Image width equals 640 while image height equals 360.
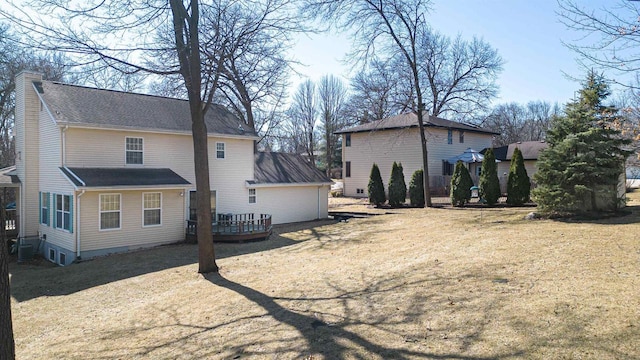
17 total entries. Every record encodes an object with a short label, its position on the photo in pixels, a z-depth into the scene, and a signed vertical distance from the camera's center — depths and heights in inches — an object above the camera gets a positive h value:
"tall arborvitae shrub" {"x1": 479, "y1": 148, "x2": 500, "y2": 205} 835.4 +7.0
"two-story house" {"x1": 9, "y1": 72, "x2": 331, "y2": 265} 569.3 +40.4
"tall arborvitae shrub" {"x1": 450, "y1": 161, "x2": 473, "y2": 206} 872.3 -1.8
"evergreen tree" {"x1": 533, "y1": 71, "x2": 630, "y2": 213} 490.0 +26.7
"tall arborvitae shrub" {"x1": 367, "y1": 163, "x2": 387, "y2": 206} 997.2 -0.4
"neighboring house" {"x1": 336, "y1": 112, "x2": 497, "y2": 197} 1183.6 +128.4
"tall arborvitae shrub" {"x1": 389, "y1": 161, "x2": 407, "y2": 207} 962.1 -1.0
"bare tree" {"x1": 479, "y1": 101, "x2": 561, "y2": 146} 2261.8 +385.4
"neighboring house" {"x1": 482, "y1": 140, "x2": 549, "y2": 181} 1167.3 +92.4
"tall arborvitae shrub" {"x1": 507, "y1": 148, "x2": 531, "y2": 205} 800.3 +1.6
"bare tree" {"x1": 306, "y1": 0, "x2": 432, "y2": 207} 836.0 +325.2
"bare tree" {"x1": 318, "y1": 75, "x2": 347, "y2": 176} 2101.6 +401.1
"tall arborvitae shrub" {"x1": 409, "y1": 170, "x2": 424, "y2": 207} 948.6 -2.5
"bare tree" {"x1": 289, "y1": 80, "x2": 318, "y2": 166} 2112.5 +389.2
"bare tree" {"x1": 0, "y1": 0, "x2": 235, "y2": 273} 415.8 +133.4
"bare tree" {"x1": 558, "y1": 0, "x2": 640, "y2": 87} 233.1 +88.8
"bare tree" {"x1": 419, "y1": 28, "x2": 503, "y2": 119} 938.1 +320.0
